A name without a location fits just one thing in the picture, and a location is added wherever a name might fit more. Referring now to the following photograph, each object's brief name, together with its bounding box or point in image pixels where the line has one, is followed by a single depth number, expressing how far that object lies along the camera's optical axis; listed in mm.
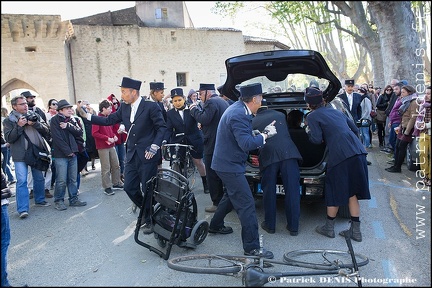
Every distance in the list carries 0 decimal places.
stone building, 22203
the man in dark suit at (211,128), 5625
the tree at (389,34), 6449
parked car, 4848
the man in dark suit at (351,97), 9062
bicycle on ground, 3305
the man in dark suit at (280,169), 4594
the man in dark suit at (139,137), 4879
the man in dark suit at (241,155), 3906
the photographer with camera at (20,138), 5734
